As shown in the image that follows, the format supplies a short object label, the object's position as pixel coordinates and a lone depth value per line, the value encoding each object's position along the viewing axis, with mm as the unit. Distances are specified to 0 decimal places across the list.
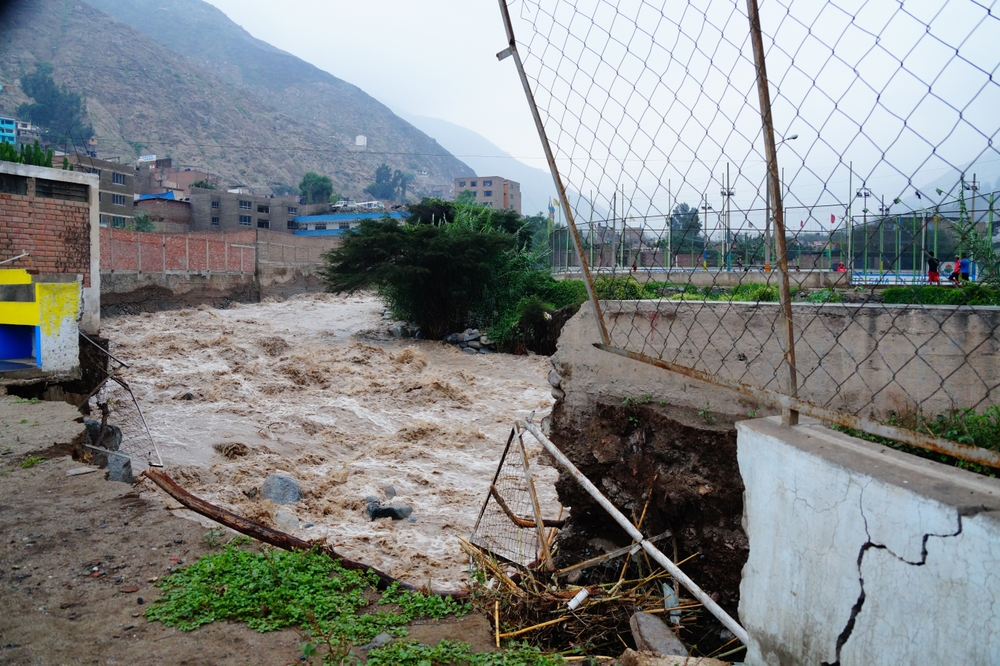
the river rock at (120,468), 6535
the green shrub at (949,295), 3421
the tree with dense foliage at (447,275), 18266
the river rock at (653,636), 2895
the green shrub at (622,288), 3885
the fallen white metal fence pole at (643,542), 2502
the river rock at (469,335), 18891
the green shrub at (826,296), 3764
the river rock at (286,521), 6320
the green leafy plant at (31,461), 5371
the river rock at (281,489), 7344
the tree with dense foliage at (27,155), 11656
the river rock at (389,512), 6969
